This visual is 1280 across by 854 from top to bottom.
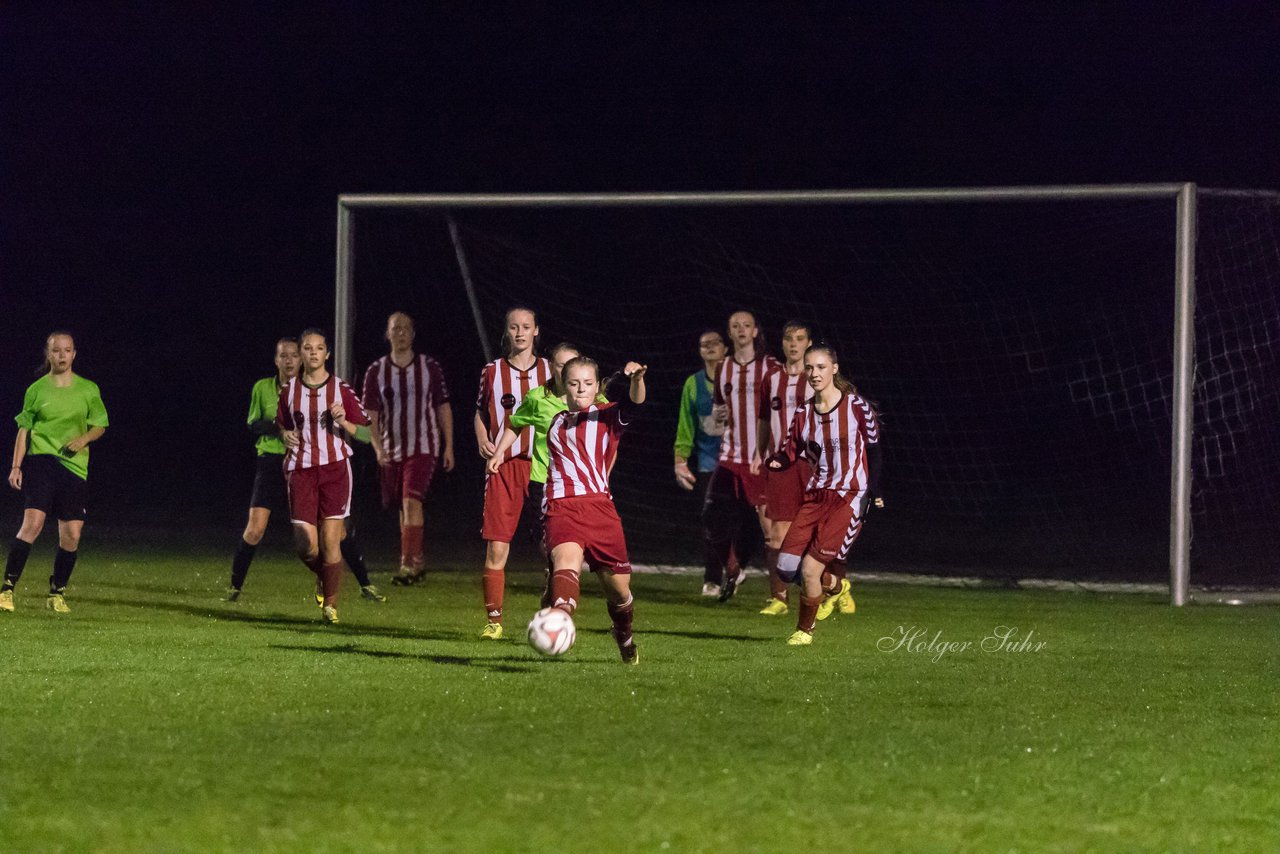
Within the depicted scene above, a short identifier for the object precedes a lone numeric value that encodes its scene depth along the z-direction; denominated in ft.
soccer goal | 120.16
